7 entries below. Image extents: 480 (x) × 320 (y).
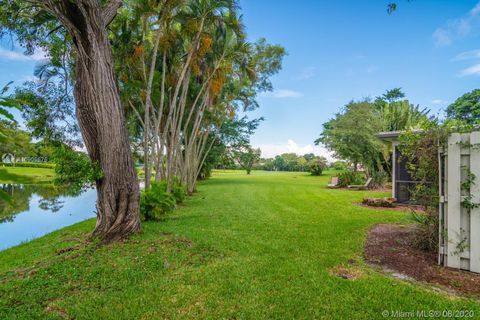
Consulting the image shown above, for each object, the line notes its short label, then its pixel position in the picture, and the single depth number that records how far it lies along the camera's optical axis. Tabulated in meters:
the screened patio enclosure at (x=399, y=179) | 9.66
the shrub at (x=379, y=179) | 15.82
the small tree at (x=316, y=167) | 31.38
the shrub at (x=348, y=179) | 16.88
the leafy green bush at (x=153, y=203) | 6.68
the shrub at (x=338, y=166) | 32.31
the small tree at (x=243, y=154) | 24.14
